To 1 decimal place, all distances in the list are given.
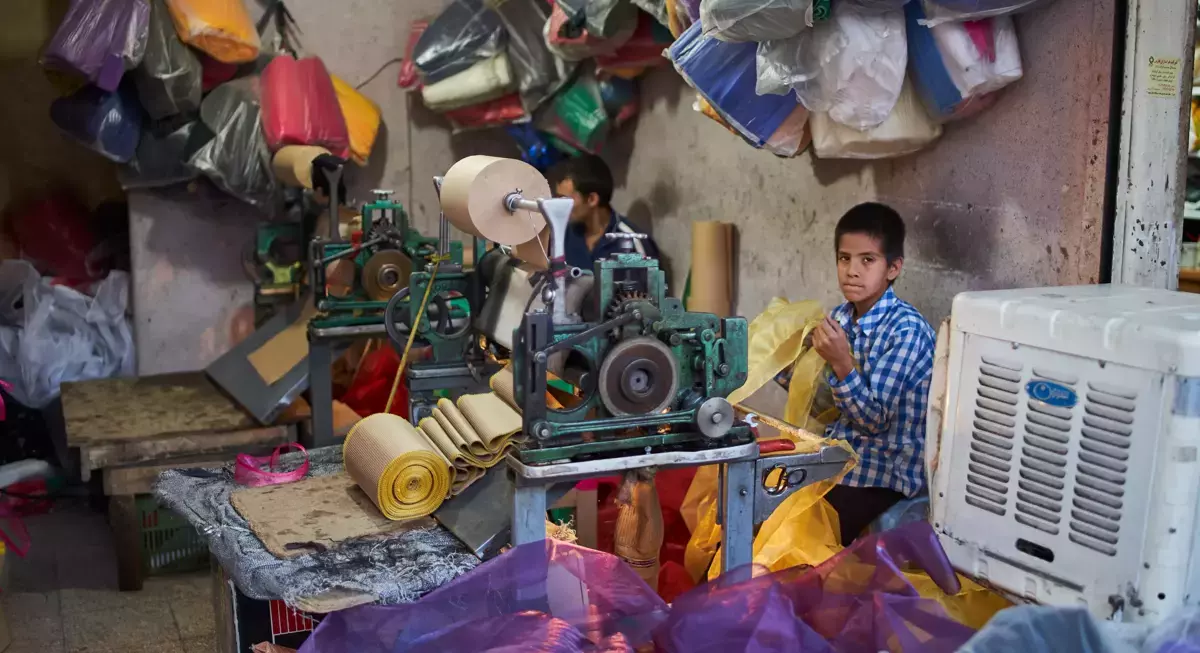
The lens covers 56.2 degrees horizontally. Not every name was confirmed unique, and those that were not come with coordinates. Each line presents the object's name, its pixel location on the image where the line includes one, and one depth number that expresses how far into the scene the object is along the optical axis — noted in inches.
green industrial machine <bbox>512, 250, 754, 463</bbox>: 80.2
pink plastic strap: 101.3
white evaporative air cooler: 69.8
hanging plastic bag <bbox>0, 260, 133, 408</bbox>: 182.4
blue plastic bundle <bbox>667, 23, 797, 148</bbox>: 118.0
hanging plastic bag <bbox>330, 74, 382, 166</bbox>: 193.5
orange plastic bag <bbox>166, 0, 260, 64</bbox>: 172.6
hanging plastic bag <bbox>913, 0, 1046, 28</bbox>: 97.8
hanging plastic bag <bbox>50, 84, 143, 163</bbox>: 174.4
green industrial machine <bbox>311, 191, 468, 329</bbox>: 140.5
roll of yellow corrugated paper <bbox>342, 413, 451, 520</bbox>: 88.4
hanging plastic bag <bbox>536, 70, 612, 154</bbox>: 182.1
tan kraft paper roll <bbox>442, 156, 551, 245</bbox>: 87.5
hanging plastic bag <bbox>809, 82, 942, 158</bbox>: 112.2
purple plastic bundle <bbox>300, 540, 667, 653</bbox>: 77.1
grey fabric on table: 78.2
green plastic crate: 148.2
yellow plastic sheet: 103.7
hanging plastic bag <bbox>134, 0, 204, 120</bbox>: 172.4
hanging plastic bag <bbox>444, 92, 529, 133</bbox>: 189.2
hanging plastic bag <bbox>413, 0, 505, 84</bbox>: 184.5
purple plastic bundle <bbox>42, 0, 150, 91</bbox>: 165.6
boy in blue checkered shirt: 105.5
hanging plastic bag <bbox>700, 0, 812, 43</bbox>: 101.4
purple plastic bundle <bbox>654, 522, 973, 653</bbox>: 76.9
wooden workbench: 143.6
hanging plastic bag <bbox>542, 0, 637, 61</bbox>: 161.0
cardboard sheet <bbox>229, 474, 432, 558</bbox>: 85.7
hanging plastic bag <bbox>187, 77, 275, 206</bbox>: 180.5
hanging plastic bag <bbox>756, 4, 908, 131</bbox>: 103.8
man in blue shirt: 168.7
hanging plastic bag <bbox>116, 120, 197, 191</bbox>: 182.2
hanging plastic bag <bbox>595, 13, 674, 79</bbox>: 162.7
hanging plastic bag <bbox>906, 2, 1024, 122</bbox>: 102.0
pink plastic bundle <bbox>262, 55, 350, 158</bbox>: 178.9
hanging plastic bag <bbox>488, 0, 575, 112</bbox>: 181.5
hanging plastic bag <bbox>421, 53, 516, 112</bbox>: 183.9
